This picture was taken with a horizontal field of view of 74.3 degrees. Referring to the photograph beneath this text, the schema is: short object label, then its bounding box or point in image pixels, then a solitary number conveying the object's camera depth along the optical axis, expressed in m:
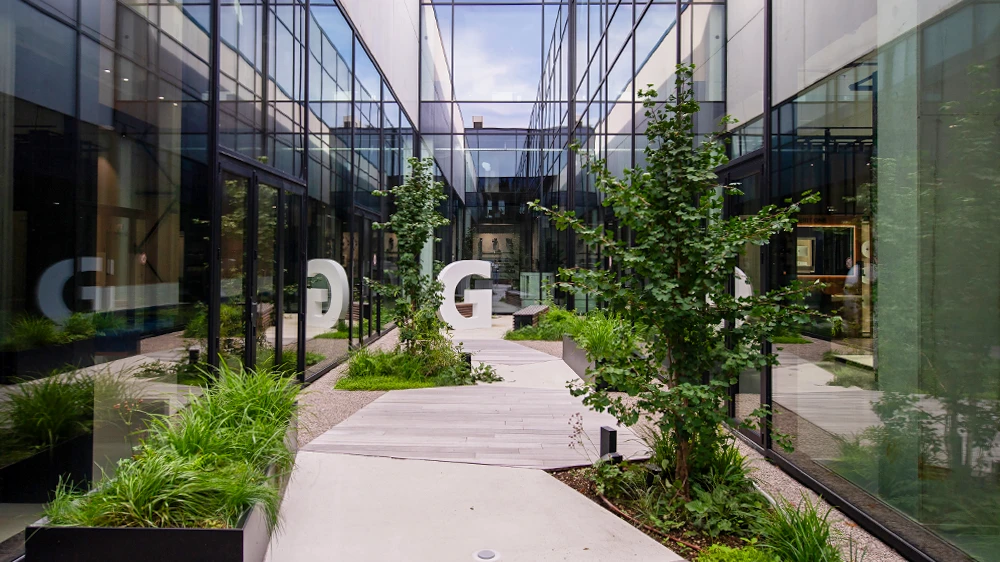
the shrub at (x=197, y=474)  3.09
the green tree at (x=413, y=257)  9.46
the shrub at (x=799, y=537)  3.09
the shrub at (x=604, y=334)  4.28
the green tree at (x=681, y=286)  3.89
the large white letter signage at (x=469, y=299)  15.27
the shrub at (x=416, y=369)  8.67
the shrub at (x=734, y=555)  3.18
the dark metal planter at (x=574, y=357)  9.55
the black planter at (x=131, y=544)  2.87
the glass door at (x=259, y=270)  6.10
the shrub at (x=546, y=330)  14.26
